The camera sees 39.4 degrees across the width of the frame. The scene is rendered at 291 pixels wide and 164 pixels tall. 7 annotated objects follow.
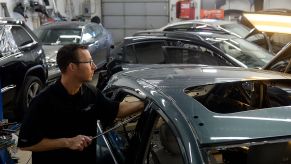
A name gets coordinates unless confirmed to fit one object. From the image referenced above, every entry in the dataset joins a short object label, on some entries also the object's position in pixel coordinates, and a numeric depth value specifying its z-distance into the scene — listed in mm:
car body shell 1755
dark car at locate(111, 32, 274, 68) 5953
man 2348
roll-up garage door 17156
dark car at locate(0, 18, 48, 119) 5641
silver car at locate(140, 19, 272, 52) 9672
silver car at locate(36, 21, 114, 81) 9195
